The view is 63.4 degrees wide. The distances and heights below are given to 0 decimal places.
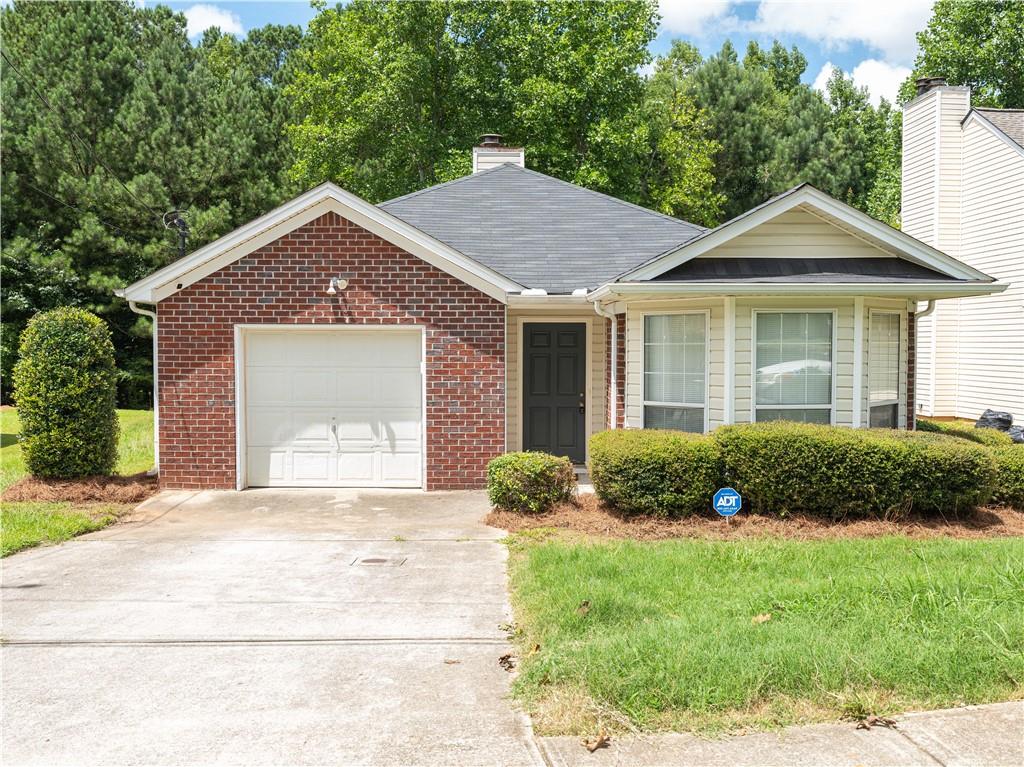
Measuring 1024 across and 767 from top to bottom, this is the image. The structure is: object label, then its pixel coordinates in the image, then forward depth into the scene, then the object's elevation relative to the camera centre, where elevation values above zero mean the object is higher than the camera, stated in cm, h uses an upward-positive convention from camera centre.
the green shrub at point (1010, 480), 917 -132
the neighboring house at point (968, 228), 1722 +295
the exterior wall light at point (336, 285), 1066 +99
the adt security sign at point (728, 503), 854 -146
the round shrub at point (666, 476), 876 -122
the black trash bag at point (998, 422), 1616 -120
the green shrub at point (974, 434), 1041 -95
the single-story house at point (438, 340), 969 +27
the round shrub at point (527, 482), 927 -135
